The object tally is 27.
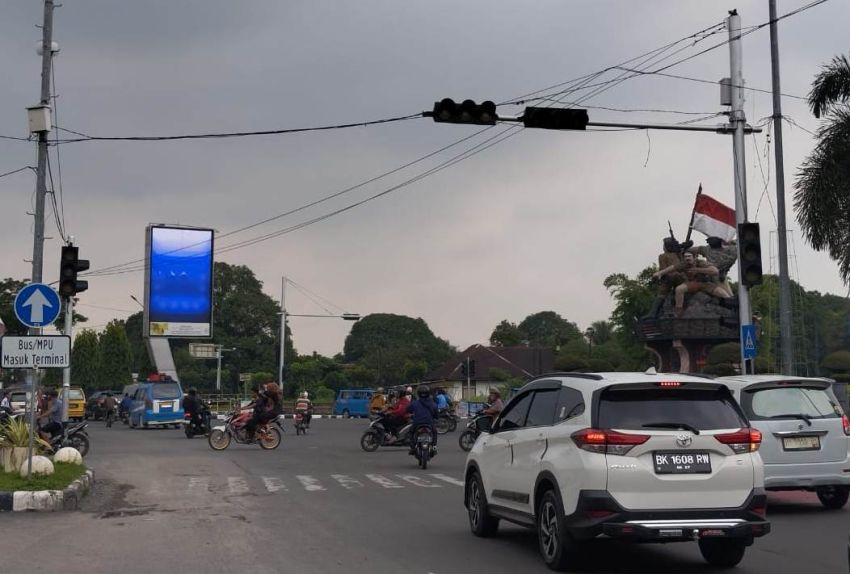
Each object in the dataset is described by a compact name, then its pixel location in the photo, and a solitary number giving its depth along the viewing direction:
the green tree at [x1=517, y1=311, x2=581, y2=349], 143.25
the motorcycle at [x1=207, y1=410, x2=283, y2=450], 28.12
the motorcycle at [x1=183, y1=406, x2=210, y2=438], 35.97
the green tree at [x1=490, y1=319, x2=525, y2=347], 127.56
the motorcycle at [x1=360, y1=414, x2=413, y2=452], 27.16
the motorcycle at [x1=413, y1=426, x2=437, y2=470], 21.59
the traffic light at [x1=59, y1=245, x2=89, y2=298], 21.55
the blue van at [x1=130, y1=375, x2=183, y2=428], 44.72
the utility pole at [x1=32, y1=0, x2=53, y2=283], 19.16
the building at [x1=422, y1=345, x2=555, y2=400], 94.62
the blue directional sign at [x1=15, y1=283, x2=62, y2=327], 15.58
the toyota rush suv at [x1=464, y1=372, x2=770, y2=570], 8.45
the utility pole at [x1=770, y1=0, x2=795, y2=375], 23.23
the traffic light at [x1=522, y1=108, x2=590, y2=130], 17.44
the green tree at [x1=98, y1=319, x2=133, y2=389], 88.50
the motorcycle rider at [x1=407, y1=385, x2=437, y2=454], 21.91
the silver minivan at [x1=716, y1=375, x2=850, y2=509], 13.18
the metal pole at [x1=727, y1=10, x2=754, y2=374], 21.00
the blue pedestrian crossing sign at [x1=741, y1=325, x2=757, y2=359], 20.91
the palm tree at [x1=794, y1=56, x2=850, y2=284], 26.56
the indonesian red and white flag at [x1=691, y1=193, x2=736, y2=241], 35.04
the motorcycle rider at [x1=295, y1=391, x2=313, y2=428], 37.44
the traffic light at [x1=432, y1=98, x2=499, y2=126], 16.38
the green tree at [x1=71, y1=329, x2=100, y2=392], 87.62
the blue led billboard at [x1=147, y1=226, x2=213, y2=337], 65.50
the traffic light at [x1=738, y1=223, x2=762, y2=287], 19.48
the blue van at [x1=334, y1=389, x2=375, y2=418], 64.19
